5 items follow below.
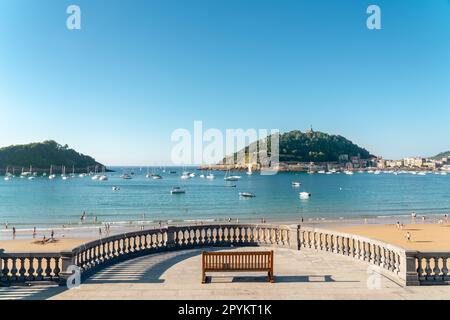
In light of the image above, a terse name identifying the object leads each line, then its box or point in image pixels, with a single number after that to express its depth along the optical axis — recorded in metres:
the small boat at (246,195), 99.12
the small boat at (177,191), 110.79
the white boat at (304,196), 97.73
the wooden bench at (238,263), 11.58
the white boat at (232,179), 168.75
